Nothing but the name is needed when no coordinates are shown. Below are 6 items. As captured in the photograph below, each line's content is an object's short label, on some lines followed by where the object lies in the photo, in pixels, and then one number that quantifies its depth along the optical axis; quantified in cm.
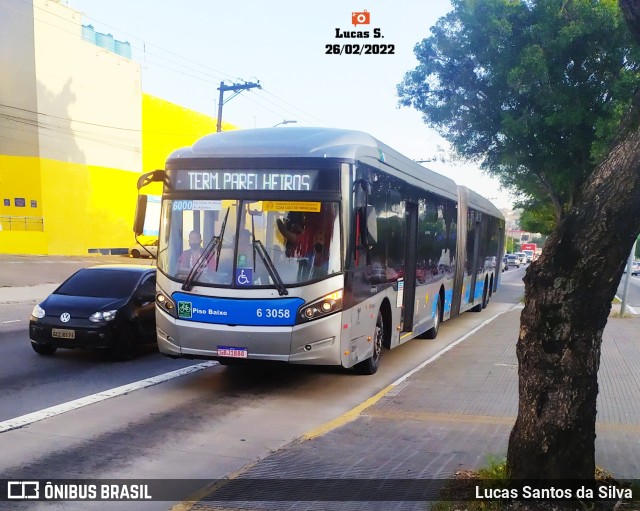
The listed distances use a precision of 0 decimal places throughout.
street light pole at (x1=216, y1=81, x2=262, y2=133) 2872
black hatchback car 983
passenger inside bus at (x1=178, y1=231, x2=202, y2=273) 823
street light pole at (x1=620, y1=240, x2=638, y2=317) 1847
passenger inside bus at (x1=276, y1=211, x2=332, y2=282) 795
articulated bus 789
